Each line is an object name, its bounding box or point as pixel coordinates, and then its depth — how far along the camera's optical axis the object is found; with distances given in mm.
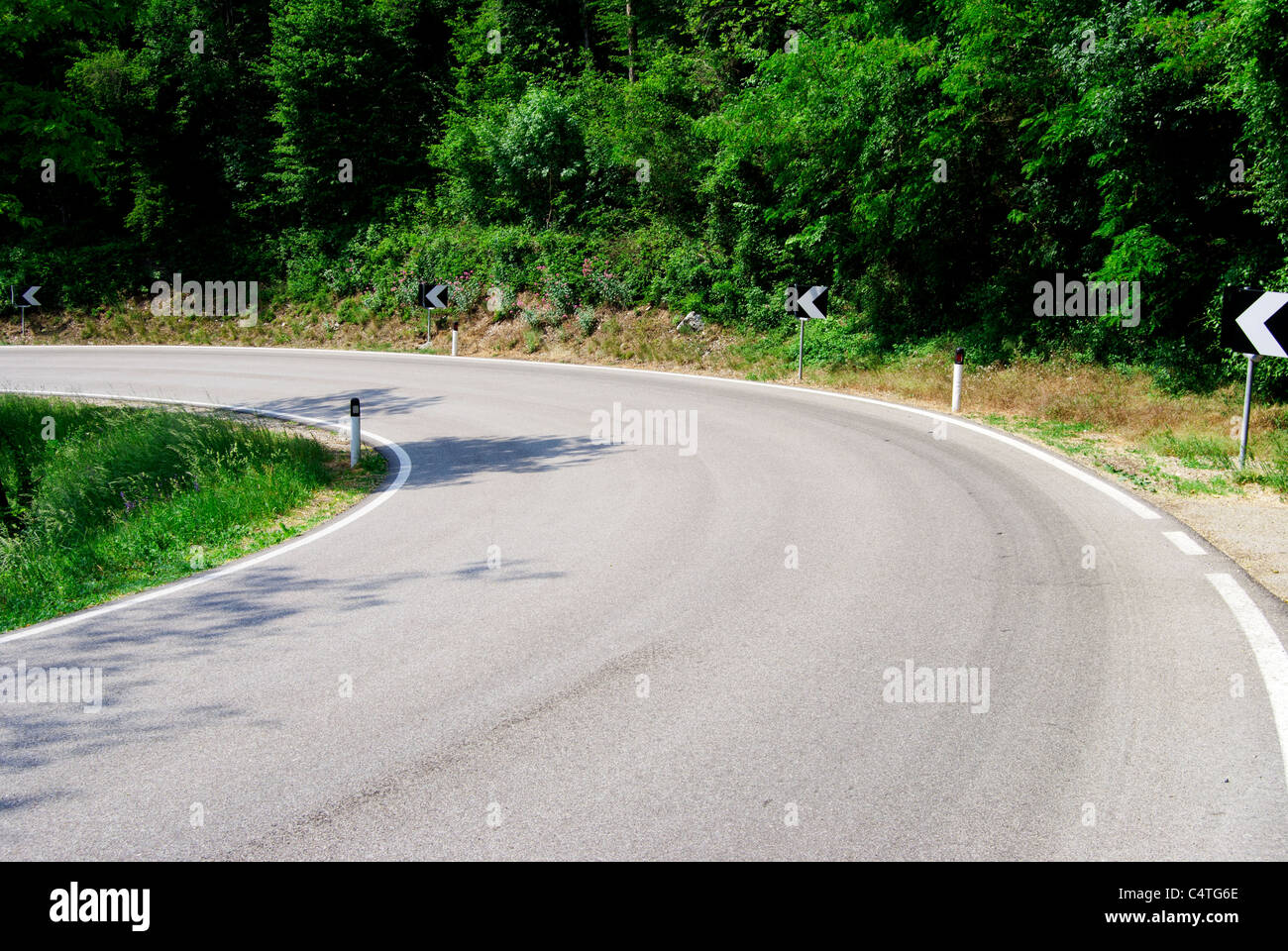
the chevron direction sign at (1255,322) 11070
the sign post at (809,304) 20672
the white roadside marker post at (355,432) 12371
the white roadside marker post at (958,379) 16569
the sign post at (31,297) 28162
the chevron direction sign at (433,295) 26891
